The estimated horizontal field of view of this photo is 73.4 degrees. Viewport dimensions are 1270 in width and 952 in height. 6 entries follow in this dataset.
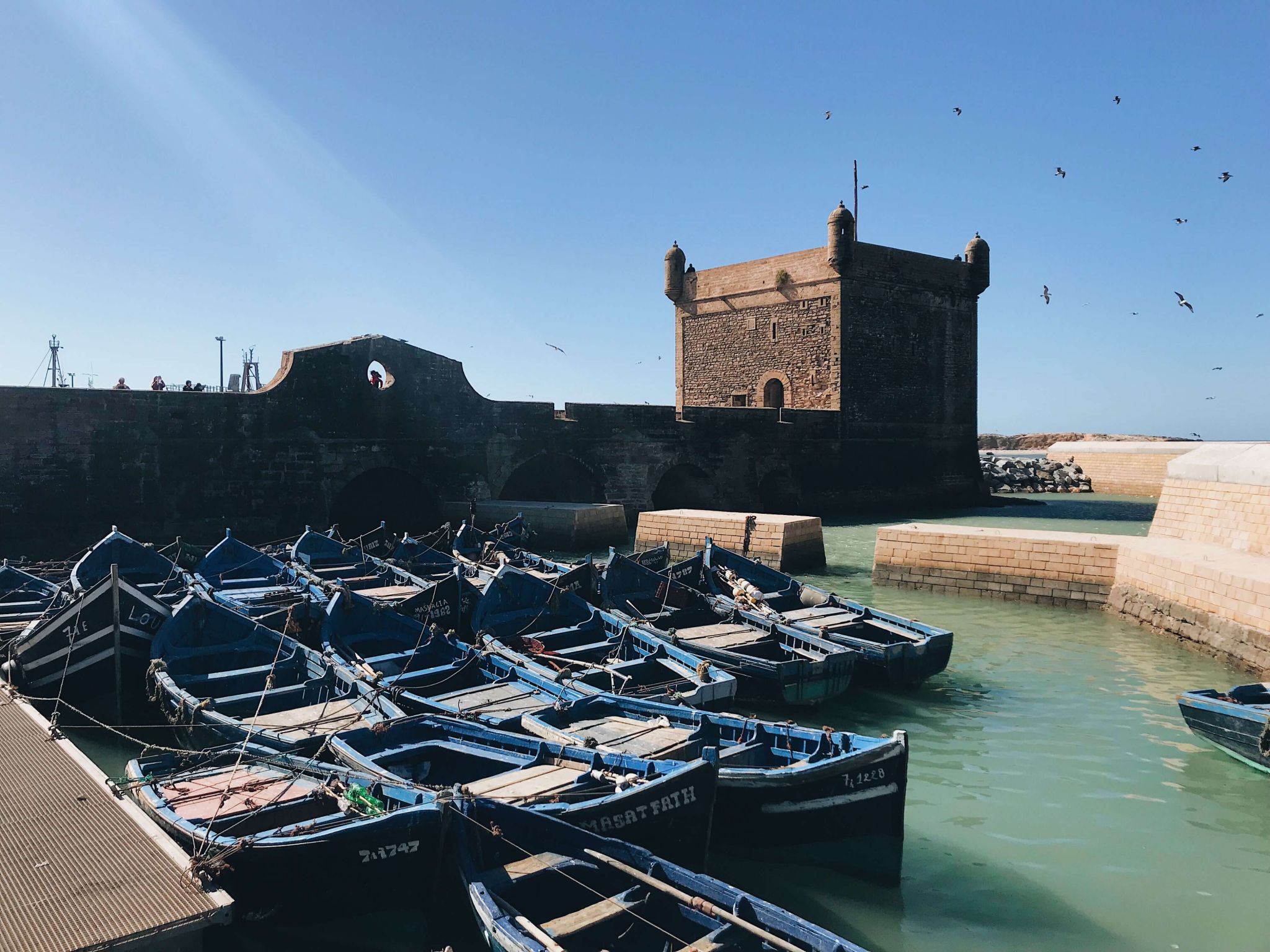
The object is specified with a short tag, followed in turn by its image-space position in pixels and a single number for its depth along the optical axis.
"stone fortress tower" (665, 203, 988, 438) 30.08
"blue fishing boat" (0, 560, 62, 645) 11.14
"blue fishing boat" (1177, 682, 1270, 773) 7.58
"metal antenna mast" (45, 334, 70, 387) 44.50
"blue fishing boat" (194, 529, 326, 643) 10.28
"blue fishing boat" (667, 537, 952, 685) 10.04
